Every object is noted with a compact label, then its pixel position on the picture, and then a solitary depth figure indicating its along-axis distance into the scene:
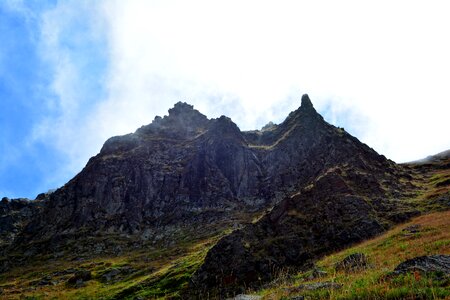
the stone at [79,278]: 78.88
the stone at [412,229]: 36.83
